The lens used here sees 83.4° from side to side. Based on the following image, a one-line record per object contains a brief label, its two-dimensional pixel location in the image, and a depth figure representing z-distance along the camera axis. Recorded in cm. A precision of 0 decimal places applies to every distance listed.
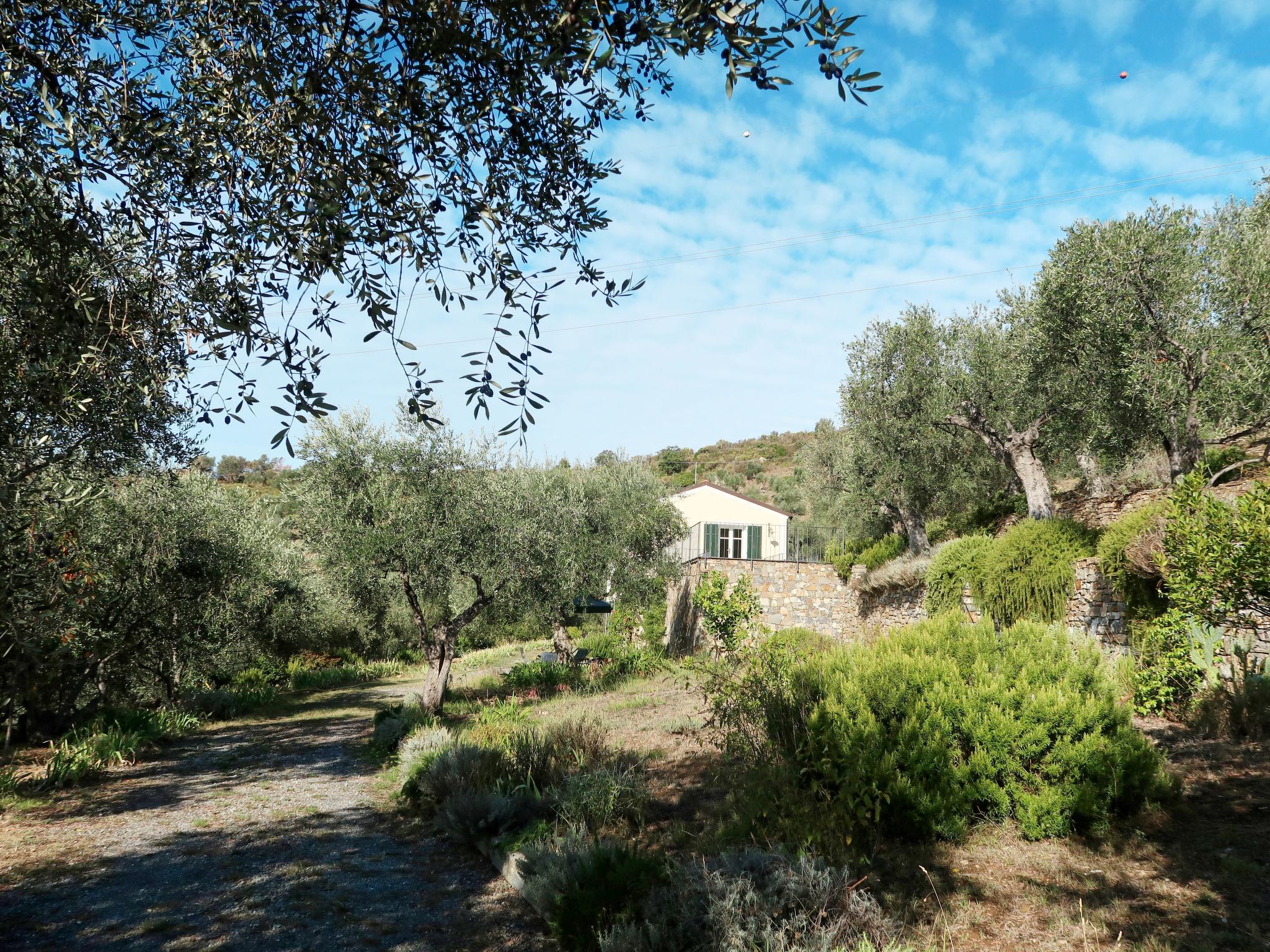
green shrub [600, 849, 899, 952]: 378
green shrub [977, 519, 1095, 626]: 1204
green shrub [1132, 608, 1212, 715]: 838
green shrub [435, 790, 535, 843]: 706
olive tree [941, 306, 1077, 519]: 1513
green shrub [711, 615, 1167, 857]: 566
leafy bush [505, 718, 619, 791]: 830
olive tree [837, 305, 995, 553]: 1831
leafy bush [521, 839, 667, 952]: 457
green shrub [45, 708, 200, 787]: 955
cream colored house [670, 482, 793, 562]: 3703
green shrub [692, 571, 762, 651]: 1689
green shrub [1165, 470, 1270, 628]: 715
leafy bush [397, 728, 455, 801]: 888
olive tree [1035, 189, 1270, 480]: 1138
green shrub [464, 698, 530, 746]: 1037
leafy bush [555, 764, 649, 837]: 680
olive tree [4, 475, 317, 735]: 1056
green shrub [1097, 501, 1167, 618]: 975
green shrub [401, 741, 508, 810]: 809
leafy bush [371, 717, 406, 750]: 1188
